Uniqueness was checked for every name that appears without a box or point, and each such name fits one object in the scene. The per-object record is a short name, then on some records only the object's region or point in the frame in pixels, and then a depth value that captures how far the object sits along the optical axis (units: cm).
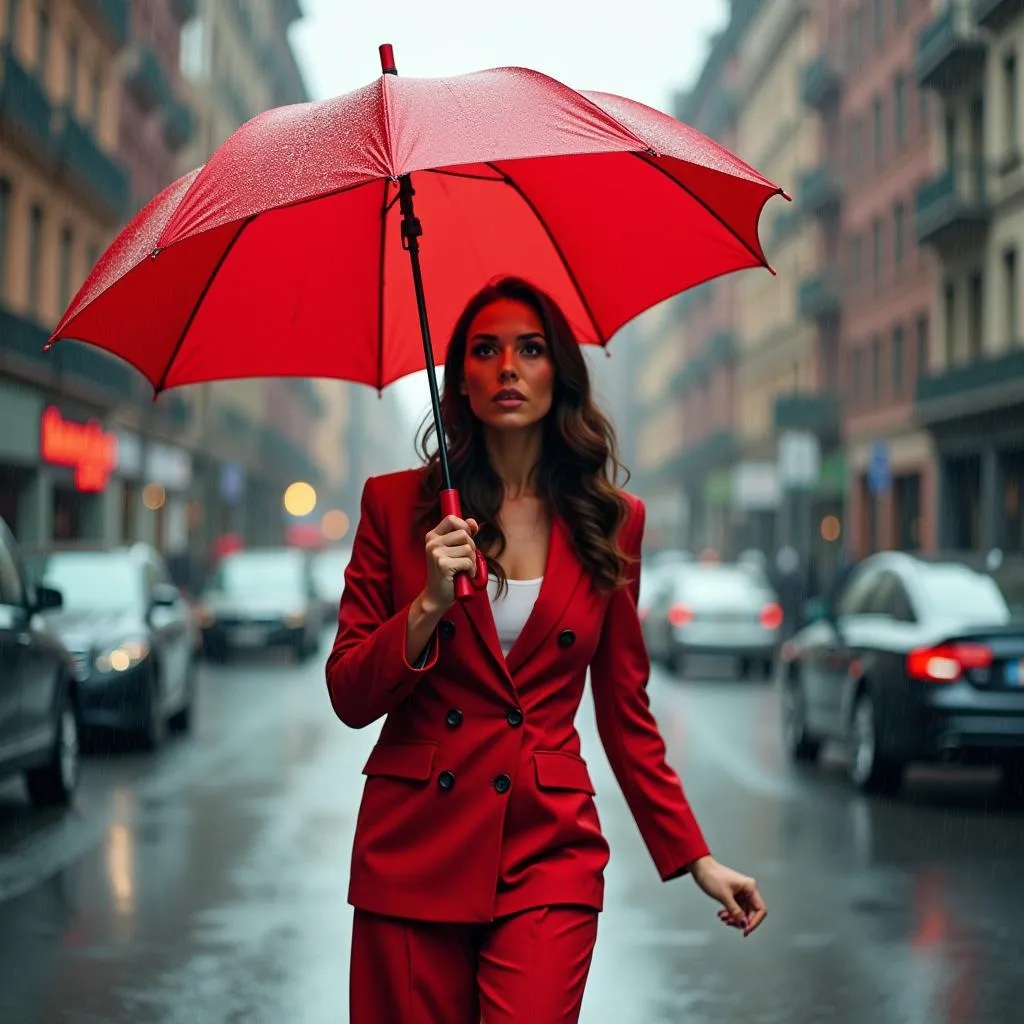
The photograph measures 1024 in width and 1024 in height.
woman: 341
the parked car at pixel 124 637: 1499
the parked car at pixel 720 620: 2725
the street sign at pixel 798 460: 3709
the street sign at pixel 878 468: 3241
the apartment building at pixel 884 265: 4625
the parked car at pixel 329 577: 4219
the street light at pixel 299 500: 7725
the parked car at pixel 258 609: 2972
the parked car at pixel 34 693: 1075
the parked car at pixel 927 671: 1203
